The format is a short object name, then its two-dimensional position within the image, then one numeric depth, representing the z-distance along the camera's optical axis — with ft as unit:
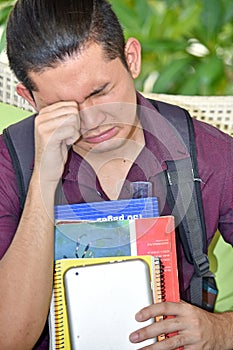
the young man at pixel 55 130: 10.23
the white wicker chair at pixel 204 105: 11.91
